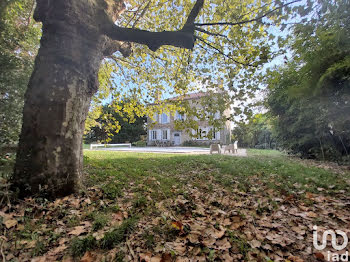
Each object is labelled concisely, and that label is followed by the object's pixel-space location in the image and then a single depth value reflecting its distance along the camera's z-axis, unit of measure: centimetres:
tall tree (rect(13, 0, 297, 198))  223
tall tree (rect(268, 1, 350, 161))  333
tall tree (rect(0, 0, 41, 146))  410
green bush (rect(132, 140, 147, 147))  2541
